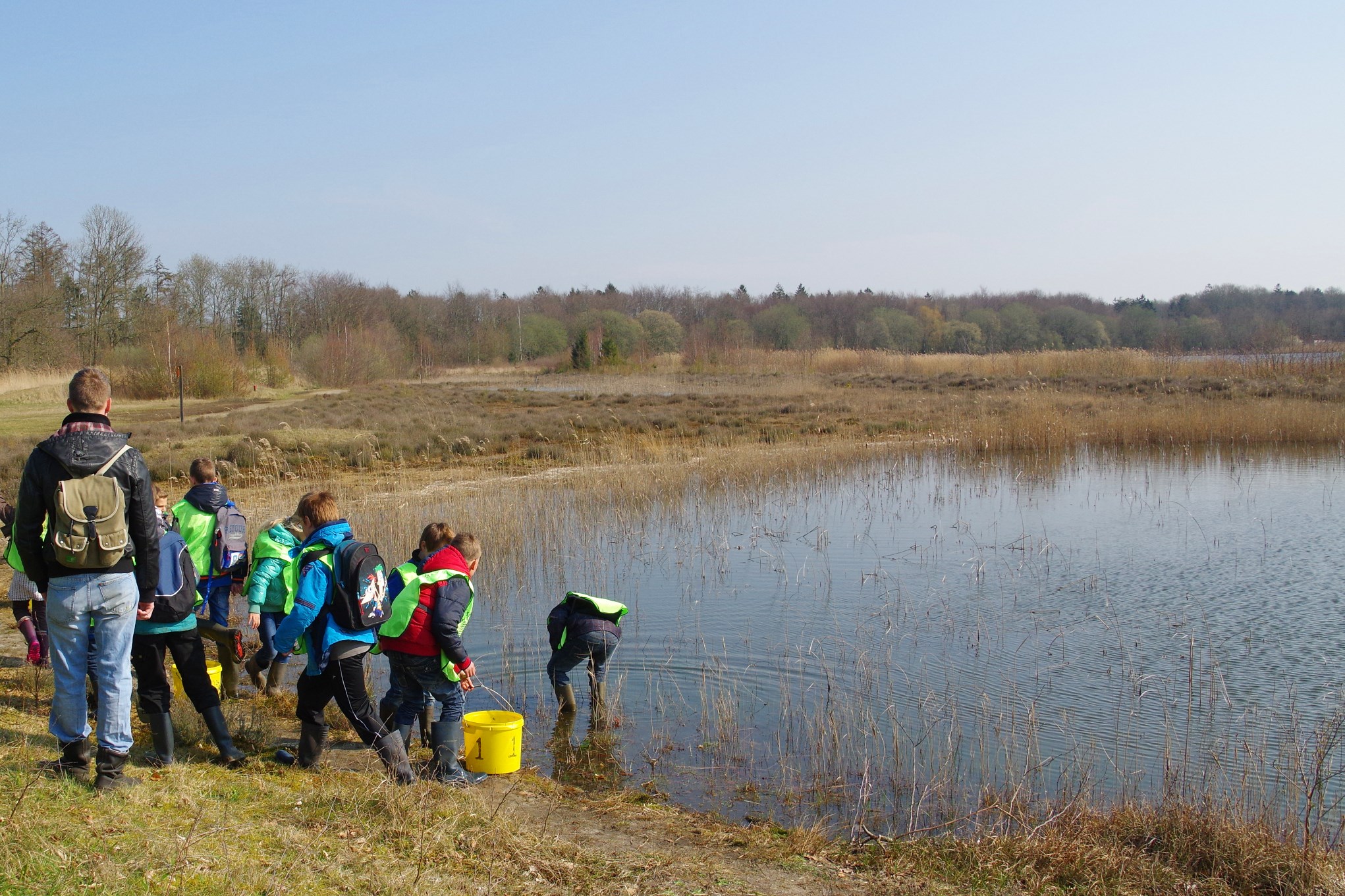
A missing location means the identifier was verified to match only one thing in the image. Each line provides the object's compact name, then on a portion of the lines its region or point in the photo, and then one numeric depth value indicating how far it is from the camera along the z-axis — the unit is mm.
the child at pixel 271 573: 5828
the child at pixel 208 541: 6324
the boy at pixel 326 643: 5074
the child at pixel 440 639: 5172
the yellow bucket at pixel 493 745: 5773
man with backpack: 4234
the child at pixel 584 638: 6566
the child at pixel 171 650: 5070
